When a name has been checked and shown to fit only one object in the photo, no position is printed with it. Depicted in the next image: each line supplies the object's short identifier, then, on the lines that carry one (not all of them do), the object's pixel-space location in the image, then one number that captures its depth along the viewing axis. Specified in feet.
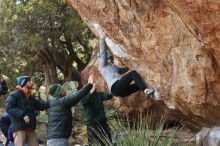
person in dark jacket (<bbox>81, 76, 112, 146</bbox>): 28.99
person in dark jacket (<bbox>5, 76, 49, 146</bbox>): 28.58
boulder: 22.81
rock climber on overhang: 29.17
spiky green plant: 27.20
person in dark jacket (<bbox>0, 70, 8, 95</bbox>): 33.71
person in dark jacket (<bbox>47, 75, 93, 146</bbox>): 27.53
